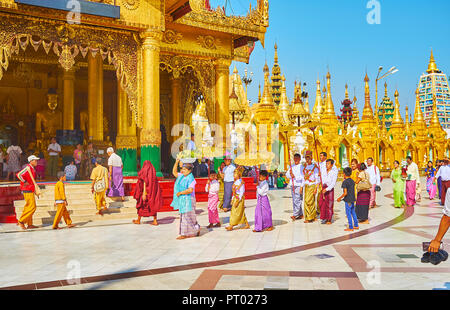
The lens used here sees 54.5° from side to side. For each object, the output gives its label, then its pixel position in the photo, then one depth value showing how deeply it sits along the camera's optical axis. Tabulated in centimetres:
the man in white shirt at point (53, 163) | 1716
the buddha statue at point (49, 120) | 1941
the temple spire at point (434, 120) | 4372
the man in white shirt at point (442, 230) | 421
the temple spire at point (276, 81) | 5344
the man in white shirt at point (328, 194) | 1071
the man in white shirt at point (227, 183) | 1355
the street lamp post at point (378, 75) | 2421
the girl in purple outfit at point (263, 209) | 945
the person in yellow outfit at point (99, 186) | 1112
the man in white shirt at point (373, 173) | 1362
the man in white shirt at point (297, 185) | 1126
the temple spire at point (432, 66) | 7700
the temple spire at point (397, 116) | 3959
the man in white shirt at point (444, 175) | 1416
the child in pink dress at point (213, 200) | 1014
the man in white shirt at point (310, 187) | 1095
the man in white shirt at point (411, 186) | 1475
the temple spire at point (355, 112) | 4395
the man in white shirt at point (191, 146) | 1937
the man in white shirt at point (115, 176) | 1221
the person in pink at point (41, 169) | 1607
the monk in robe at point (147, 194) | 1062
